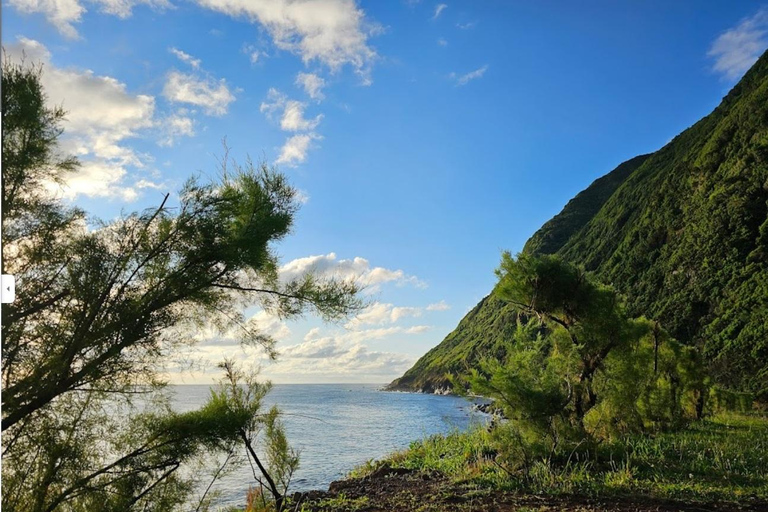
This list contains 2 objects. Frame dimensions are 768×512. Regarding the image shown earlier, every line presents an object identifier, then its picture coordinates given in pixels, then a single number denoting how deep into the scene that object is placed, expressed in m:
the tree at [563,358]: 9.23
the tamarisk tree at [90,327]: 3.39
